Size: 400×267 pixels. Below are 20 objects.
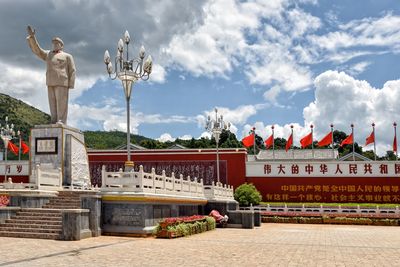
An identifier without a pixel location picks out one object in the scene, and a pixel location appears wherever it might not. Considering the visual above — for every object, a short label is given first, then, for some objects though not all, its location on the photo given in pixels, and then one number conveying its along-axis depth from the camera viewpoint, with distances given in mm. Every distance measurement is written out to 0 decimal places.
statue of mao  18297
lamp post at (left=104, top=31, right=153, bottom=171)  14742
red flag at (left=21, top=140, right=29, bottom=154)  33125
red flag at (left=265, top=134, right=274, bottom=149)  33888
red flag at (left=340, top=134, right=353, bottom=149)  32209
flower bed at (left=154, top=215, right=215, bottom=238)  12703
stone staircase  11769
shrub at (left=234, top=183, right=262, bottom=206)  27250
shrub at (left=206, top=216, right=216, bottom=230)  16528
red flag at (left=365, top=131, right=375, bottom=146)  31453
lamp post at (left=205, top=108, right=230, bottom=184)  25609
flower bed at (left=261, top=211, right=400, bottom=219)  23234
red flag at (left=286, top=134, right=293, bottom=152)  33097
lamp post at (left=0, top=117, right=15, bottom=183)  23938
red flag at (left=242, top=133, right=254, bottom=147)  32719
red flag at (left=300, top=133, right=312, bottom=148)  31930
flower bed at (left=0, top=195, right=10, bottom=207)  13531
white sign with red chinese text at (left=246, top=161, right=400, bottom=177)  28375
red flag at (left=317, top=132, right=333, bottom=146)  31539
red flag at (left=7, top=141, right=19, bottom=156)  31633
